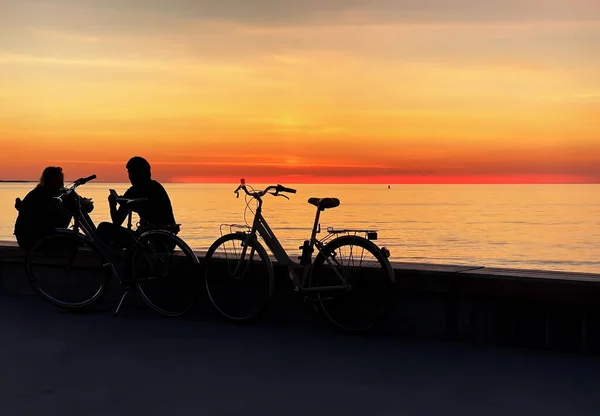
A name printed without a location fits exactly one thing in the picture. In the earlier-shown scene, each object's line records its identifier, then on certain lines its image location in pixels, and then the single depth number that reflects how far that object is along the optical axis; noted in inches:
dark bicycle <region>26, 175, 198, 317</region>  274.5
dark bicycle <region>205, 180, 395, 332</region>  237.1
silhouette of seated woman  311.7
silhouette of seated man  285.4
